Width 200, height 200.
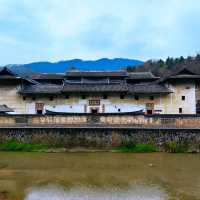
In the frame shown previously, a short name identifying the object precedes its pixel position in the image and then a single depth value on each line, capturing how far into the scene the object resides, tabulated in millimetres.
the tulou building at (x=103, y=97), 41062
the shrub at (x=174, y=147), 27781
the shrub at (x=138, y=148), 27830
